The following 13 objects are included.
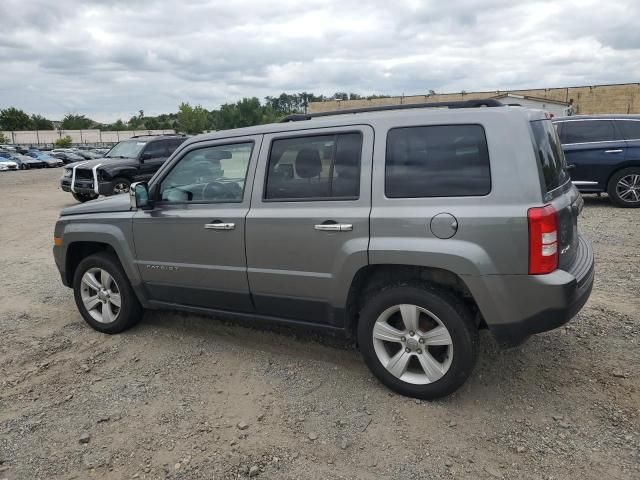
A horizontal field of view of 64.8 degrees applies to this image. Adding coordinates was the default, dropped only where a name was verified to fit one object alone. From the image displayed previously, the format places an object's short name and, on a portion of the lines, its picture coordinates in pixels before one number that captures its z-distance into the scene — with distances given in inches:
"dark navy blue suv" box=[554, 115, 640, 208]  377.4
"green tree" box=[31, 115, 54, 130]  4233.5
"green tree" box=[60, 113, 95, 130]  4699.8
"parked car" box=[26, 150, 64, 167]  1612.9
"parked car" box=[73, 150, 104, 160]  1771.9
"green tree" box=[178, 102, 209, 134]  3426.4
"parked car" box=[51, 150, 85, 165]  1752.0
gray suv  114.6
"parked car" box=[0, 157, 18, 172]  1423.5
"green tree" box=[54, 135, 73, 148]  3179.1
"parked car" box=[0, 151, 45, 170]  1526.8
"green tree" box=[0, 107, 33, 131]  3863.2
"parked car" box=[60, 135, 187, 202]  514.6
